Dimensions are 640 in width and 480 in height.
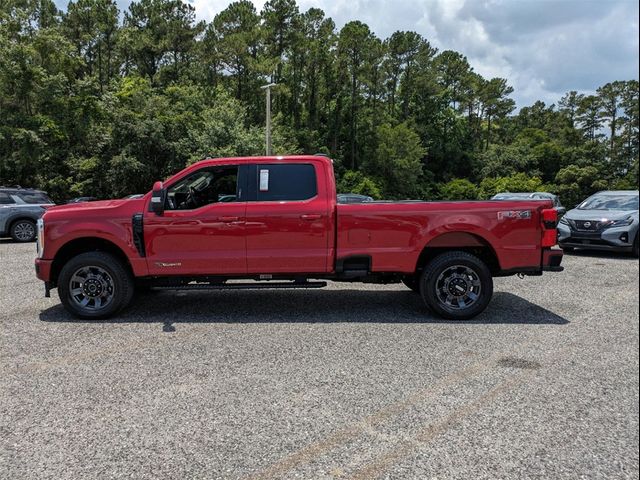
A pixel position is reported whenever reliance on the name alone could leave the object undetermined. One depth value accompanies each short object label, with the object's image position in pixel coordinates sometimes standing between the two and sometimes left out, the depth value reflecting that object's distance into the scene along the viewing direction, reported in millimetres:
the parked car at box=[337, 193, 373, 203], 16625
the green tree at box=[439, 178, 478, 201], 59969
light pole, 24262
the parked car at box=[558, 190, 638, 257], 10391
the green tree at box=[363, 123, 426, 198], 58156
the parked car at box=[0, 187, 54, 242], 14289
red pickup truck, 5953
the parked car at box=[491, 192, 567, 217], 14356
